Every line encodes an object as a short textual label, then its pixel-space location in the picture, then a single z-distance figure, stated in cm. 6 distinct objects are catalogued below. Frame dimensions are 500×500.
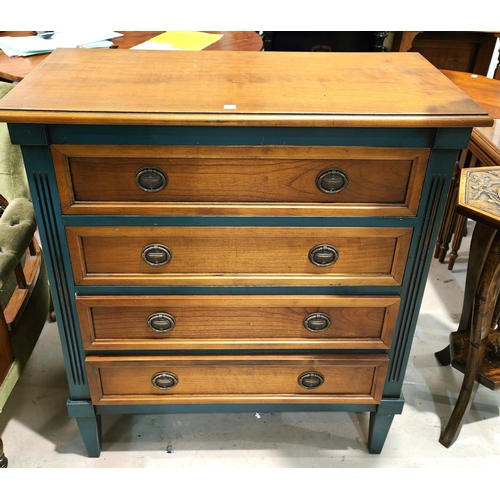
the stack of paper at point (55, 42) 209
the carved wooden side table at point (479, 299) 130
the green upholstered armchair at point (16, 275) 130
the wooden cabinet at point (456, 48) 315
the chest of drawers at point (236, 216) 102
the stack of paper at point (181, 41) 209
